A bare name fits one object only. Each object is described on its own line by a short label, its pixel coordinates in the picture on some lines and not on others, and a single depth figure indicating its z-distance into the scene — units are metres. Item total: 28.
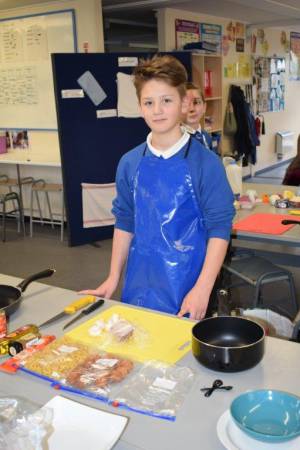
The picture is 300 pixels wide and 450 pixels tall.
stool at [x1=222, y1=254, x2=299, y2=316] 2.66
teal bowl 0.90
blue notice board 4.45
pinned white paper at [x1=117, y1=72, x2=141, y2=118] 4.71
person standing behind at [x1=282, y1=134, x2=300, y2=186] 3.51
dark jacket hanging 6.85
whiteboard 4.90
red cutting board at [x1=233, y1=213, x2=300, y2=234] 2.43
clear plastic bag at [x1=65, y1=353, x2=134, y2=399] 1.05
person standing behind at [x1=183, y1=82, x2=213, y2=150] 2.60
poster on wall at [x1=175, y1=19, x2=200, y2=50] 5.91
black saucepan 1.06
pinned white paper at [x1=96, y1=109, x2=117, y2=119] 4.66
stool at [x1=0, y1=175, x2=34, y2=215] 5.51
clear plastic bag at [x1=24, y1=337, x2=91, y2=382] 1.11
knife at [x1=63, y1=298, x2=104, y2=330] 1.35
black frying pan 1.50
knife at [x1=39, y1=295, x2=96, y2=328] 1.37
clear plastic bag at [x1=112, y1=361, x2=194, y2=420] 0.98
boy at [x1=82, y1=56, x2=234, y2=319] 1.40
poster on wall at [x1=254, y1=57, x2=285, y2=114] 7.81
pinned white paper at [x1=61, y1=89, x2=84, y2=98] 4.44
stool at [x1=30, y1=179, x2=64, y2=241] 5.12
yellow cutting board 1.17
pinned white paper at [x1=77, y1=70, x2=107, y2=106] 4.50
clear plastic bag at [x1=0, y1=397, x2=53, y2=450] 0.85
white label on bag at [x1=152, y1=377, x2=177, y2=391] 1.04
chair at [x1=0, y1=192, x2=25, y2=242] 5.28
